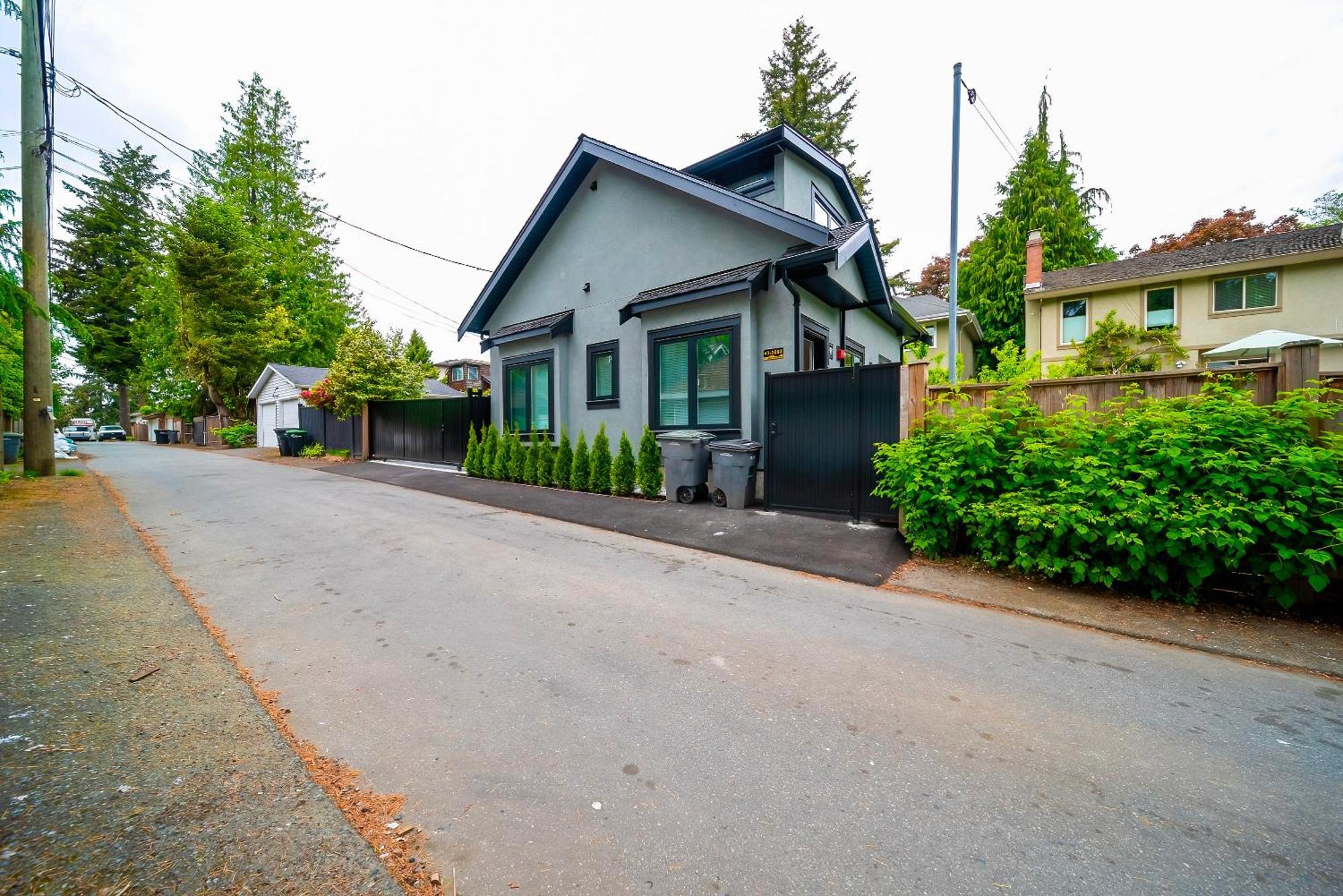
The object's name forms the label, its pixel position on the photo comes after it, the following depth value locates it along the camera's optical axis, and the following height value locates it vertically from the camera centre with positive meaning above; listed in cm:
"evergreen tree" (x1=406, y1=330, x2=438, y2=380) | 4881 +856
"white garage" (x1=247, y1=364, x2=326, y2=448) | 2522 +222
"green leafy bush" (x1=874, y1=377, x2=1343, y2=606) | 366 -38
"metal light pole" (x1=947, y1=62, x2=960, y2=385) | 1026 +564
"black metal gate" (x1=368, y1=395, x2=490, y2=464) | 1433 +37
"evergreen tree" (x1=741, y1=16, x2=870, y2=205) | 2508 +1662
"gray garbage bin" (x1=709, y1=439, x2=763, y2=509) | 786 -44
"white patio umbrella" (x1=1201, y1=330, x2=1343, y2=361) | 1230 +239
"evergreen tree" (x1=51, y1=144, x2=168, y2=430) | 3744 +1225
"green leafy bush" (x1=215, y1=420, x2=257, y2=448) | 2780 +18
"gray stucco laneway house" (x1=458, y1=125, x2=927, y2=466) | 841 +277
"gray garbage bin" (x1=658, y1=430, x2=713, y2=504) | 835 -37
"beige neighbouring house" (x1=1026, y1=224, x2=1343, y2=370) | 1514 +482
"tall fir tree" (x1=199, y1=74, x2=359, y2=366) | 2905 +1298
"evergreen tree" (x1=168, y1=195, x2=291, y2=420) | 2581 +701
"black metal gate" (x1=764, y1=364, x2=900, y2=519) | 659 +8
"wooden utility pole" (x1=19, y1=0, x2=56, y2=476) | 1017 +433
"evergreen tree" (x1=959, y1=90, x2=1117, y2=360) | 2523 +1016
